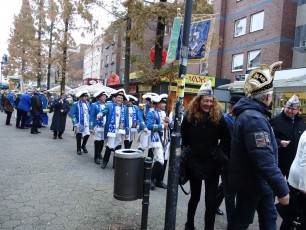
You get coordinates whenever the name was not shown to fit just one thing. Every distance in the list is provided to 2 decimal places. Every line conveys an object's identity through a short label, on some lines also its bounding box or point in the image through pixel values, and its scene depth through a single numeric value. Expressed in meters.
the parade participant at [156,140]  5.40
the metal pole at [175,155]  3.50
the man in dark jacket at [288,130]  4.45
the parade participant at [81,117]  8.45
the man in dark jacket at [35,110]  12.16
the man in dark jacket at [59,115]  11.25
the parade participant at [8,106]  15.15
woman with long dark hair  3.46
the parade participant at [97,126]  7.40
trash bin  3.54
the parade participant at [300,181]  3.24
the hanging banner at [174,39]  3.81
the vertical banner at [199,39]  4.29
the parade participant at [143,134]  6.06
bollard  3.53
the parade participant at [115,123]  6.70
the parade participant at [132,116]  7.65
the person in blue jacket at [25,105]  12.98
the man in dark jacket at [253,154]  2.54
